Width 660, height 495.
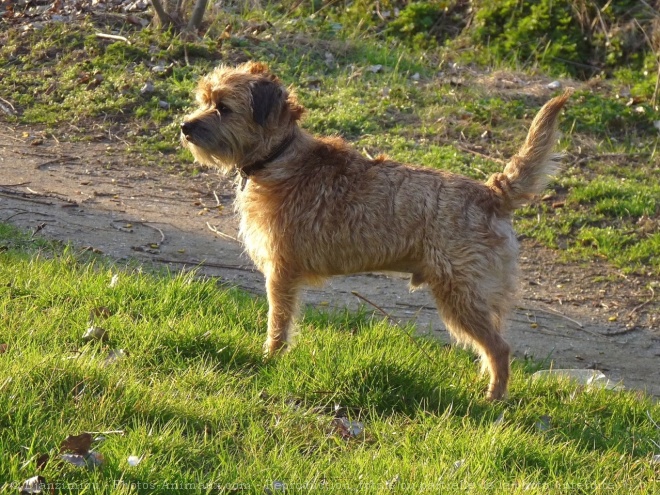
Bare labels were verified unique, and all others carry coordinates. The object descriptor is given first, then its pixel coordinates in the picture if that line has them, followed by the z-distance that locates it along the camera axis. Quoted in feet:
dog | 32.30
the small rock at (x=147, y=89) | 64.49
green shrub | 73.46
